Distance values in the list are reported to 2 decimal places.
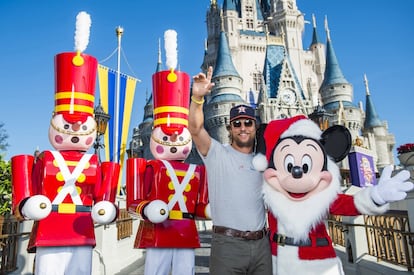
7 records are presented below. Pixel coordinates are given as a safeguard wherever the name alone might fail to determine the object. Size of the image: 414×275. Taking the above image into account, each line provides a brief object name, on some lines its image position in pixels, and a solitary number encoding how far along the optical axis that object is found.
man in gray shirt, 2.54
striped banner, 7.73
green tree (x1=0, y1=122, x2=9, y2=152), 23.70
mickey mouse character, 2.43
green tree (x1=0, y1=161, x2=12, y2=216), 5.96
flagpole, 7.84
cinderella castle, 29.94
